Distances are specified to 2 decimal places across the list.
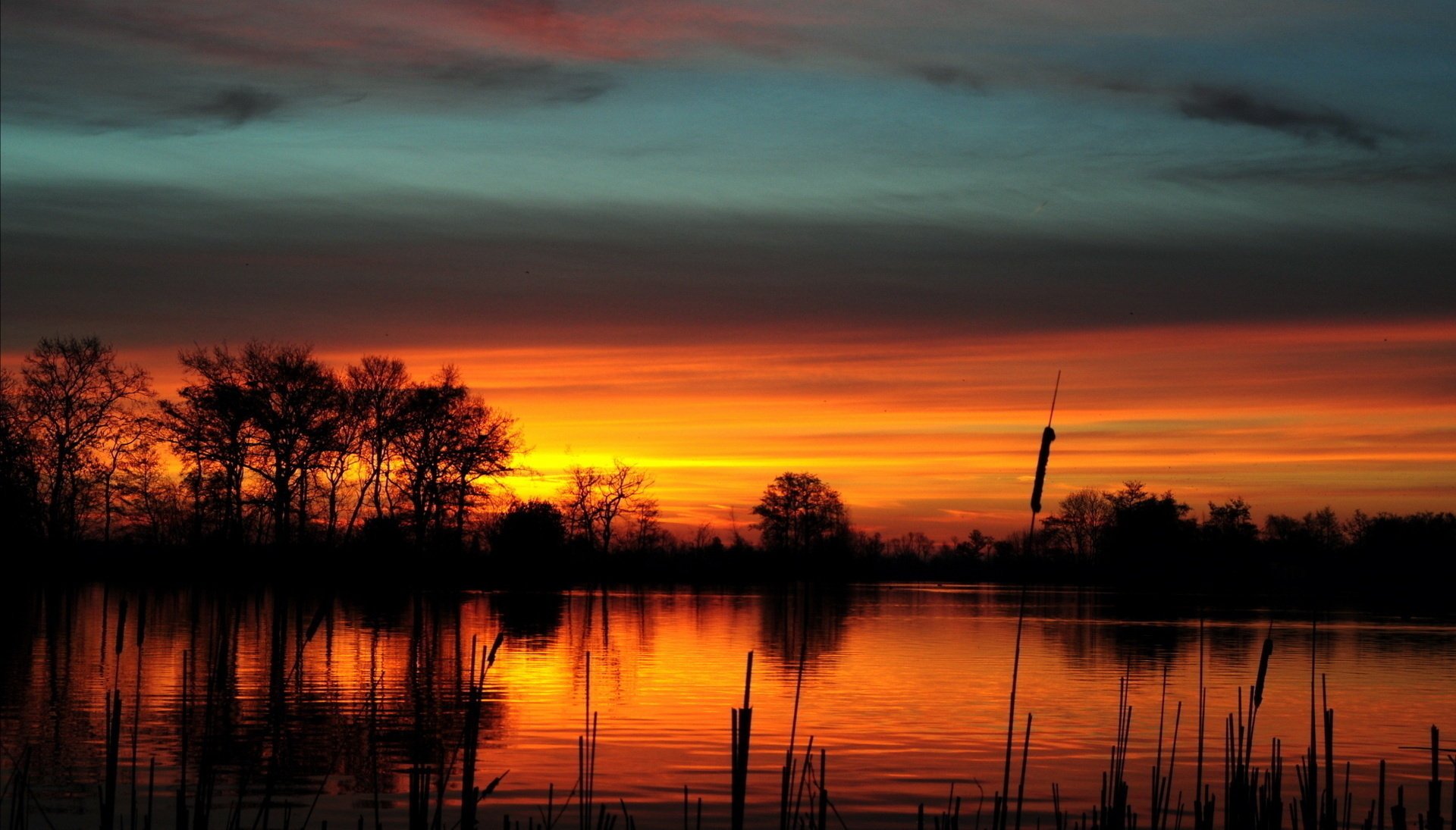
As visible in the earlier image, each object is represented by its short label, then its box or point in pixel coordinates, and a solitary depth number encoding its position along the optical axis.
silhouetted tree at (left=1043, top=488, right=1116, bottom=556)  141.12
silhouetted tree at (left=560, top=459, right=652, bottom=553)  105.00
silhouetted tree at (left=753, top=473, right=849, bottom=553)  122.94
